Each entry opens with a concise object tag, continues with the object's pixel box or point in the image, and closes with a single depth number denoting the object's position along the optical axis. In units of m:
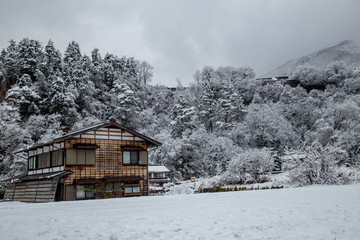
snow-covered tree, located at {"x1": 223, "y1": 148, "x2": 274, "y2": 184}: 28.34
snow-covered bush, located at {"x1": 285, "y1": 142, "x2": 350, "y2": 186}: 19.42
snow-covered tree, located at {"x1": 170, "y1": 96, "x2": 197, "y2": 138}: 51.06
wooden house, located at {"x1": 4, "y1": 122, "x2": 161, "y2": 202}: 22.31
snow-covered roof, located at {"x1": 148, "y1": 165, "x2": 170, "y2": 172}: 41.19
